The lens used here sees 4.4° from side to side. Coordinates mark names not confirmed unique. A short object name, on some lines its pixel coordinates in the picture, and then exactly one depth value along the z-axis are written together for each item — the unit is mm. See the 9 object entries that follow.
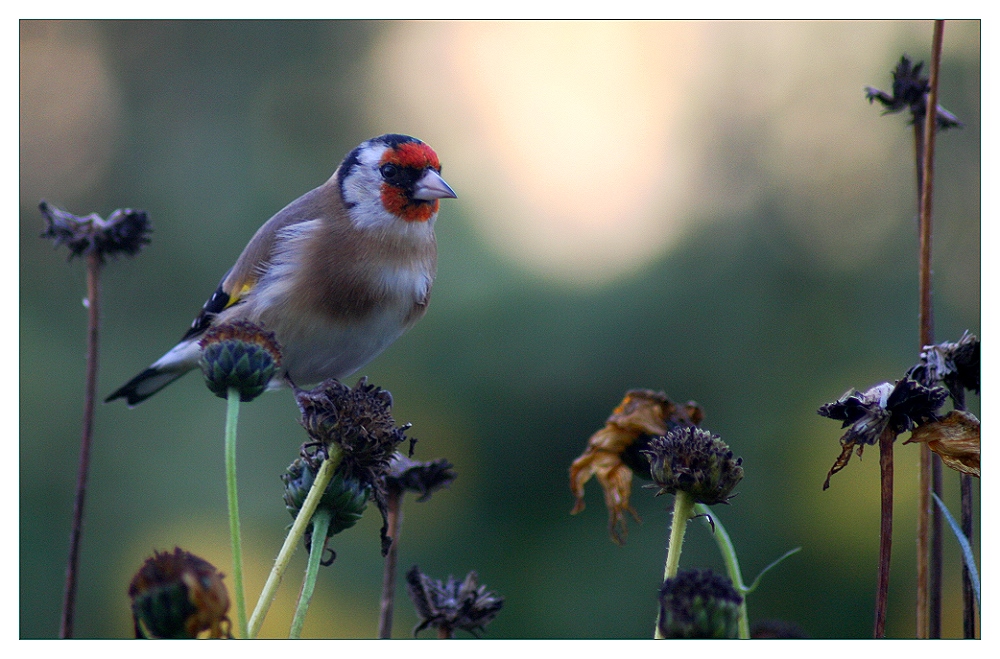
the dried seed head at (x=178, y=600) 3625
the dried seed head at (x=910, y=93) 3750
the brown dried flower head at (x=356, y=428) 3706
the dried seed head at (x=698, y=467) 3677
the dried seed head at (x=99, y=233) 3765
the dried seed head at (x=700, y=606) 3632
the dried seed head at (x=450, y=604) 3700
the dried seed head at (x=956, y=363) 3699
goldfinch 3851
